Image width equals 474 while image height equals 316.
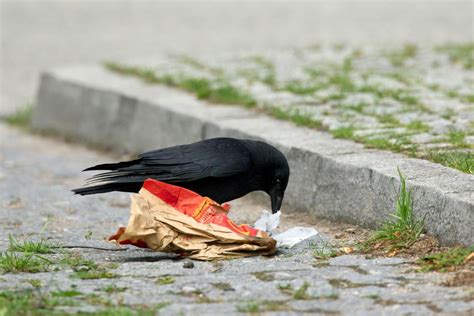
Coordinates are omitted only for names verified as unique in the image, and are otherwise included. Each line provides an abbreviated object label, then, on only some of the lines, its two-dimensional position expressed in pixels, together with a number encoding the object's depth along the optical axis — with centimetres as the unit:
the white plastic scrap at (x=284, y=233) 1070
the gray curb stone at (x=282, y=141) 1049
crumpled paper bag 1043
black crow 1120
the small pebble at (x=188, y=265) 1000
